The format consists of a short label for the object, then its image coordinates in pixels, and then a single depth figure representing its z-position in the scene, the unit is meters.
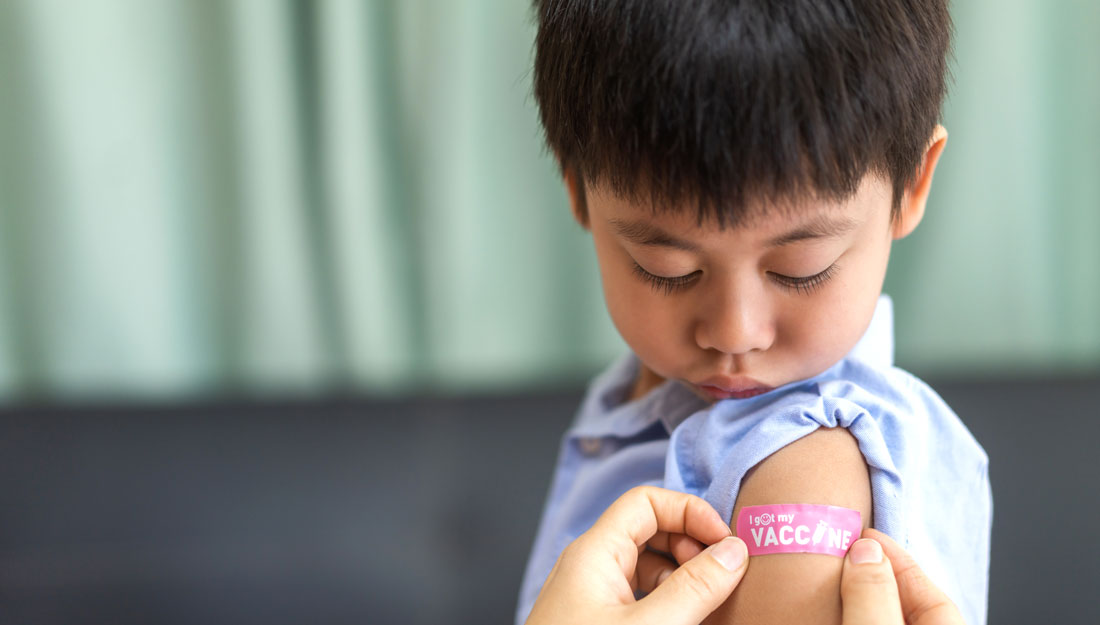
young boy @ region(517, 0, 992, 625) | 0.58
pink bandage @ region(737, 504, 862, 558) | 0.62
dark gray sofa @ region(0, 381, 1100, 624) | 1.41
